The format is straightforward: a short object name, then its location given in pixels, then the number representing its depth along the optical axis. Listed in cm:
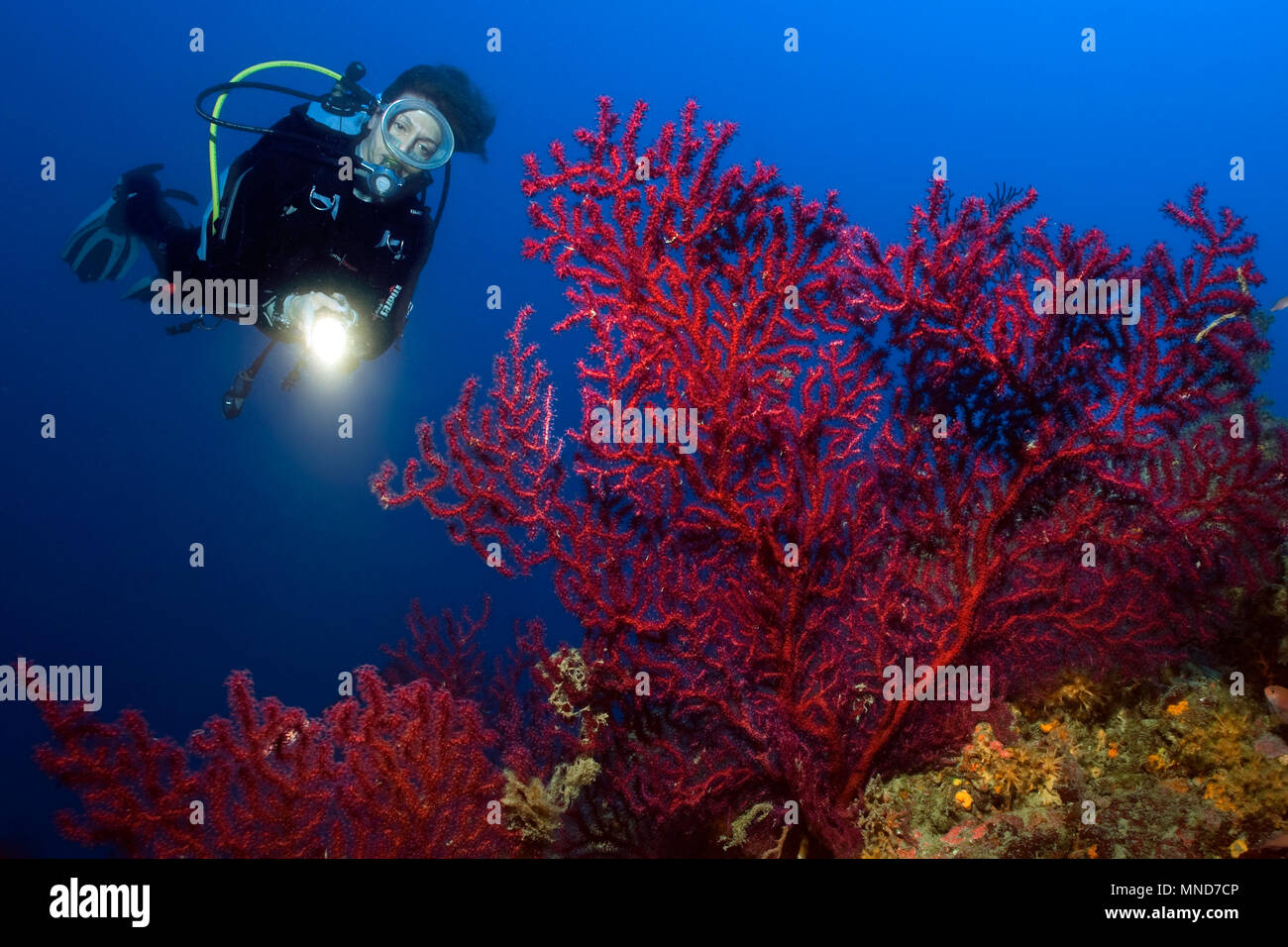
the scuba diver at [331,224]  564
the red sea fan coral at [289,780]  295
